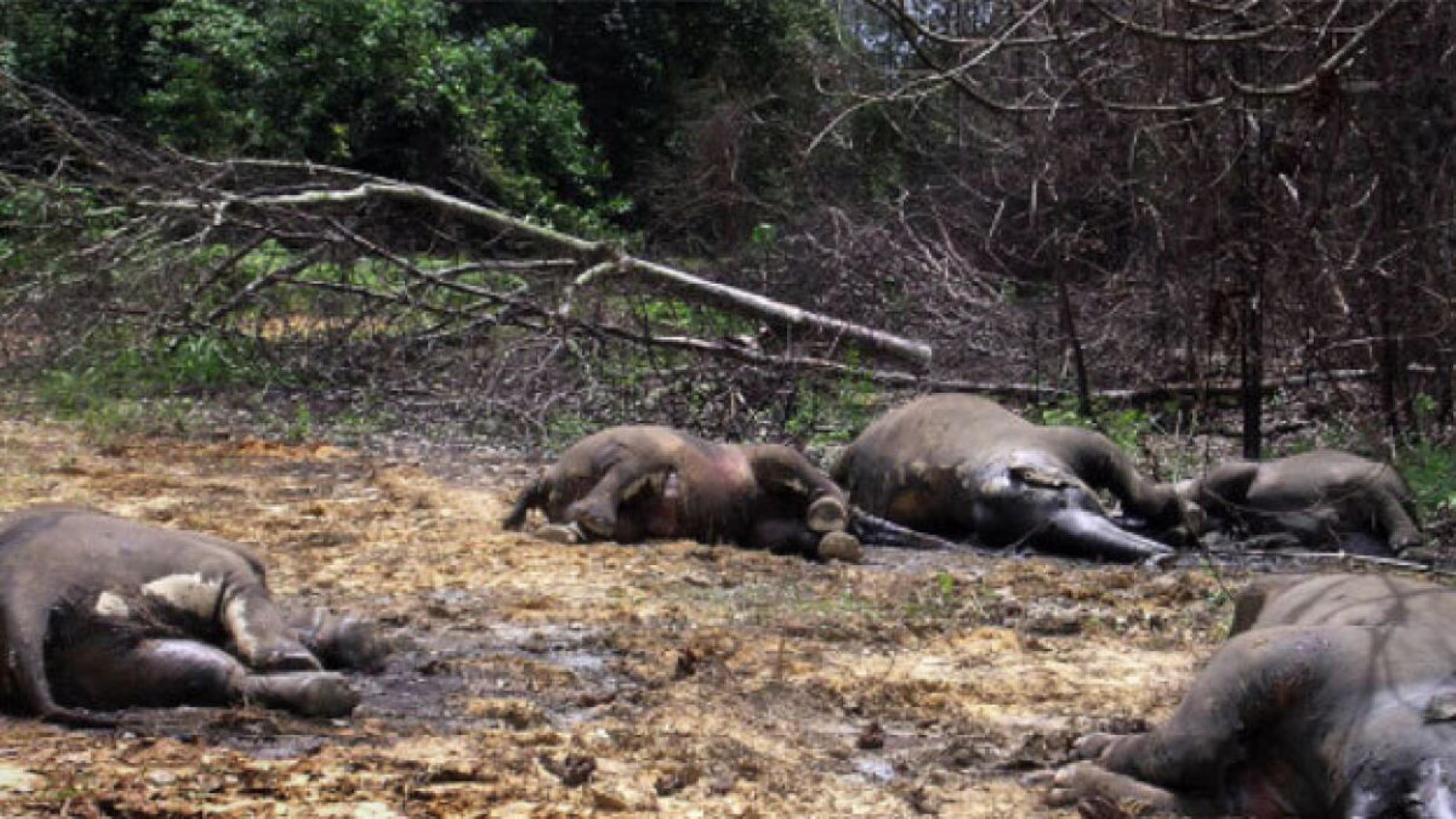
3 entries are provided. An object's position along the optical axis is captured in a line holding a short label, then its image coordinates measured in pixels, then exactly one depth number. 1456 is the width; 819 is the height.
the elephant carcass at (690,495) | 8.91
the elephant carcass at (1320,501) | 8.95
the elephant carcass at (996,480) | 9.06
